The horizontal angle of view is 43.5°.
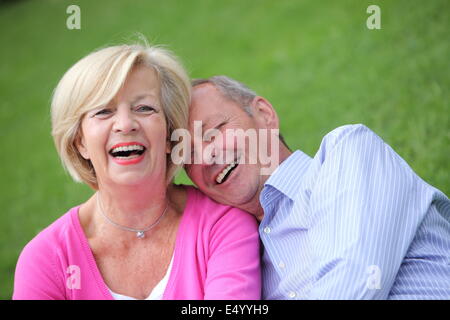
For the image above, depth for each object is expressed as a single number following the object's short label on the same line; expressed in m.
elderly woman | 2.54
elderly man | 2.22
